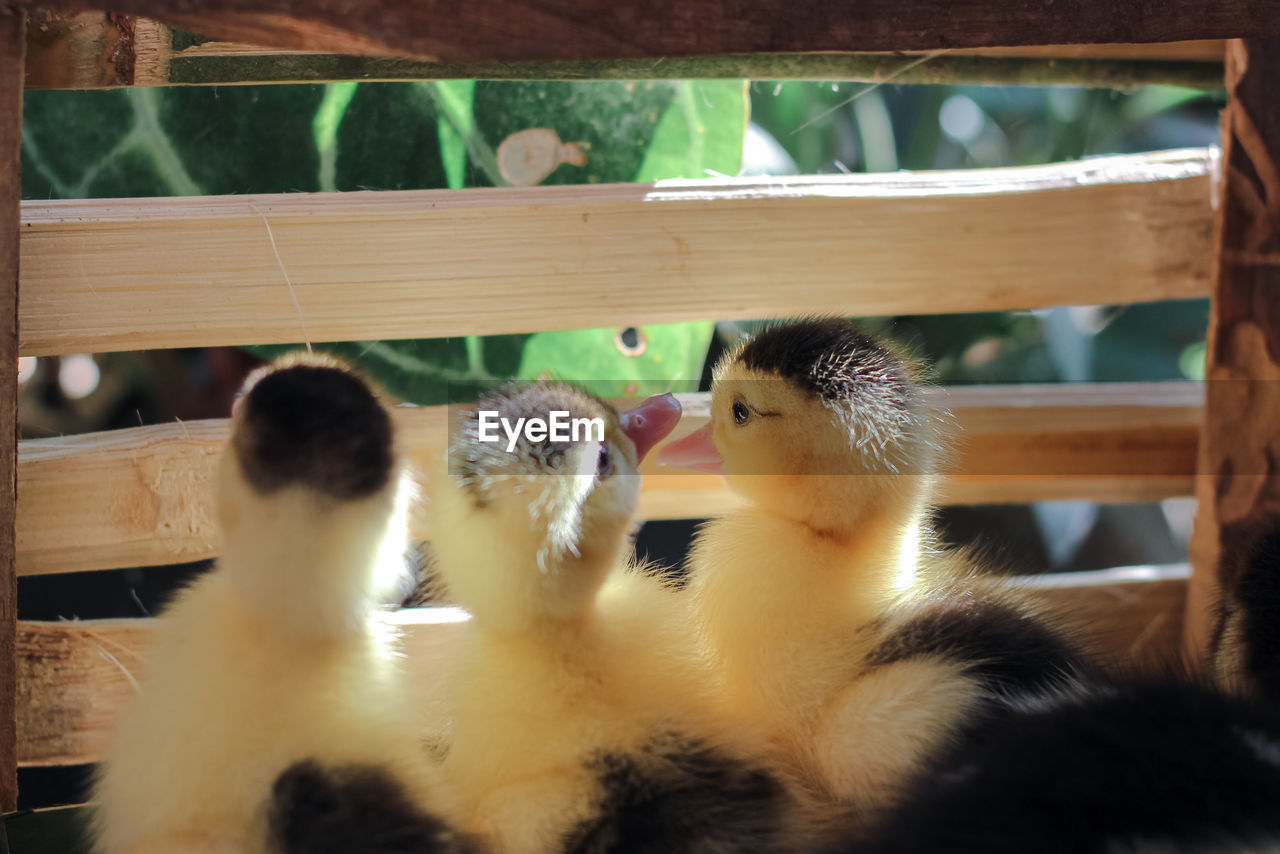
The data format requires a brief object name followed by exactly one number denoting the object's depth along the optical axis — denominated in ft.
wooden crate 1.10
